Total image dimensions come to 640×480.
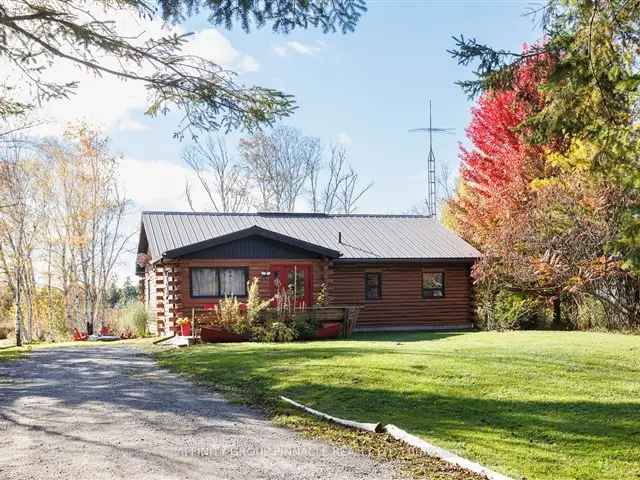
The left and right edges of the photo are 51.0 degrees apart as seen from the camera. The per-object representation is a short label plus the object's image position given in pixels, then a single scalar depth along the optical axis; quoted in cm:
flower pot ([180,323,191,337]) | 1964
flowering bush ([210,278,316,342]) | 1834
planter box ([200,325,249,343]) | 1834
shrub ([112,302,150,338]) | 2478
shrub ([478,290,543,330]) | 2350
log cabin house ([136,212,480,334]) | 2203
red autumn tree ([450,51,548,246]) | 2553
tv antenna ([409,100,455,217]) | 3919
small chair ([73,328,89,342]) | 2518
